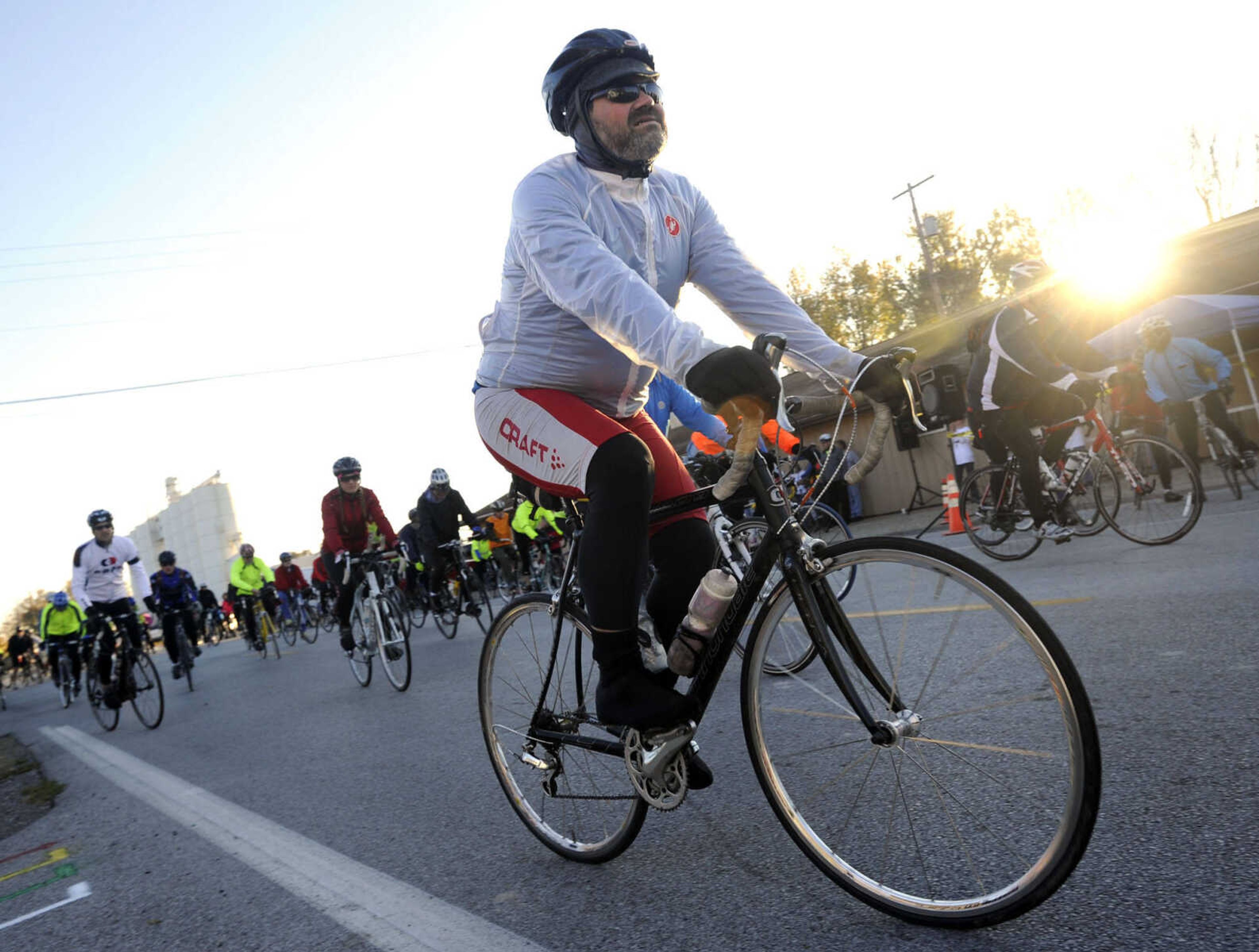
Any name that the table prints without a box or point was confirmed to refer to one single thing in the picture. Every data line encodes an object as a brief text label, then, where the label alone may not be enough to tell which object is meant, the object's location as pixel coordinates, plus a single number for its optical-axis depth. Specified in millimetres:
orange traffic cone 12594
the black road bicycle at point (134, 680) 8812
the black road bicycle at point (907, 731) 1861
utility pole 44125
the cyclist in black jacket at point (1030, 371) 7625
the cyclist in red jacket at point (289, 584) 23062
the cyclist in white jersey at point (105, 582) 9117
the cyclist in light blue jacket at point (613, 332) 2344
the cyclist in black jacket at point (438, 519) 12539
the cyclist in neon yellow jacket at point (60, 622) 15547
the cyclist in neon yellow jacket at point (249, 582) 19531
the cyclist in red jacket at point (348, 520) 8984
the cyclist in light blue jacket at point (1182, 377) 10883
